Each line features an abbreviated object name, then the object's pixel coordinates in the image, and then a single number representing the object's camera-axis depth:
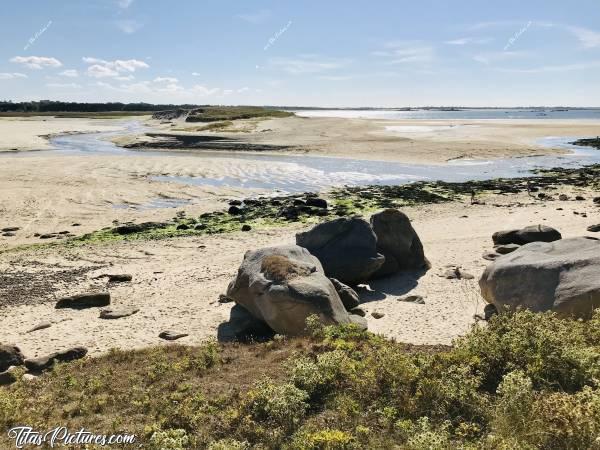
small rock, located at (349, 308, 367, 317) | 14.38
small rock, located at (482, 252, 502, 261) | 18.84
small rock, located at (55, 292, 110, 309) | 15.37
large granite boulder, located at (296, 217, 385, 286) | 16.52
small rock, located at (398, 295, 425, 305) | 15.23
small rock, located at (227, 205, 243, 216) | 29.02
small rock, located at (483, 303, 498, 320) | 13.30
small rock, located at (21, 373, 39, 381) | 10.51
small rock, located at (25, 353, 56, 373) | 11.25
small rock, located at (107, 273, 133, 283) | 17.92
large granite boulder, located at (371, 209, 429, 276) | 18.39
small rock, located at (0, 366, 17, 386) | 10.56
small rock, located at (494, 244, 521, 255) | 18.95
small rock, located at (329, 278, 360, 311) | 14.62
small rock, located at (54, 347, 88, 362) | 11.64
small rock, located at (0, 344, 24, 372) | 11.17
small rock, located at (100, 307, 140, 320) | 14.54
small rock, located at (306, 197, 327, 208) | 30.30
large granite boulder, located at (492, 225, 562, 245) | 19.30
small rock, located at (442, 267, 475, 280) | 17.10
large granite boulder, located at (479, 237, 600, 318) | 11.09
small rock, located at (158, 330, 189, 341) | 13.20
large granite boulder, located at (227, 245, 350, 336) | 12.38
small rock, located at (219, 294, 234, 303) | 15.57
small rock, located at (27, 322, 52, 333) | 13.73
